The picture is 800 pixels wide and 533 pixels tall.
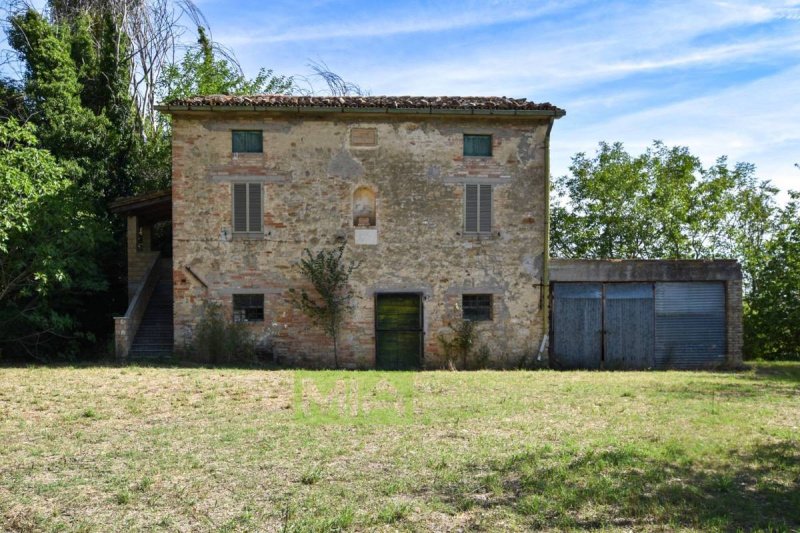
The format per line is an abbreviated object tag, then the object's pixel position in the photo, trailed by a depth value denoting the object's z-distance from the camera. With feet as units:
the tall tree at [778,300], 67.62
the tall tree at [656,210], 83.30
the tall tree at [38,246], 47.39
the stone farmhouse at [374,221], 51.80
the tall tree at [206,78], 87.86
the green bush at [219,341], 50.42
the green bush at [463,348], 52.47
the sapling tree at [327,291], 51.24
